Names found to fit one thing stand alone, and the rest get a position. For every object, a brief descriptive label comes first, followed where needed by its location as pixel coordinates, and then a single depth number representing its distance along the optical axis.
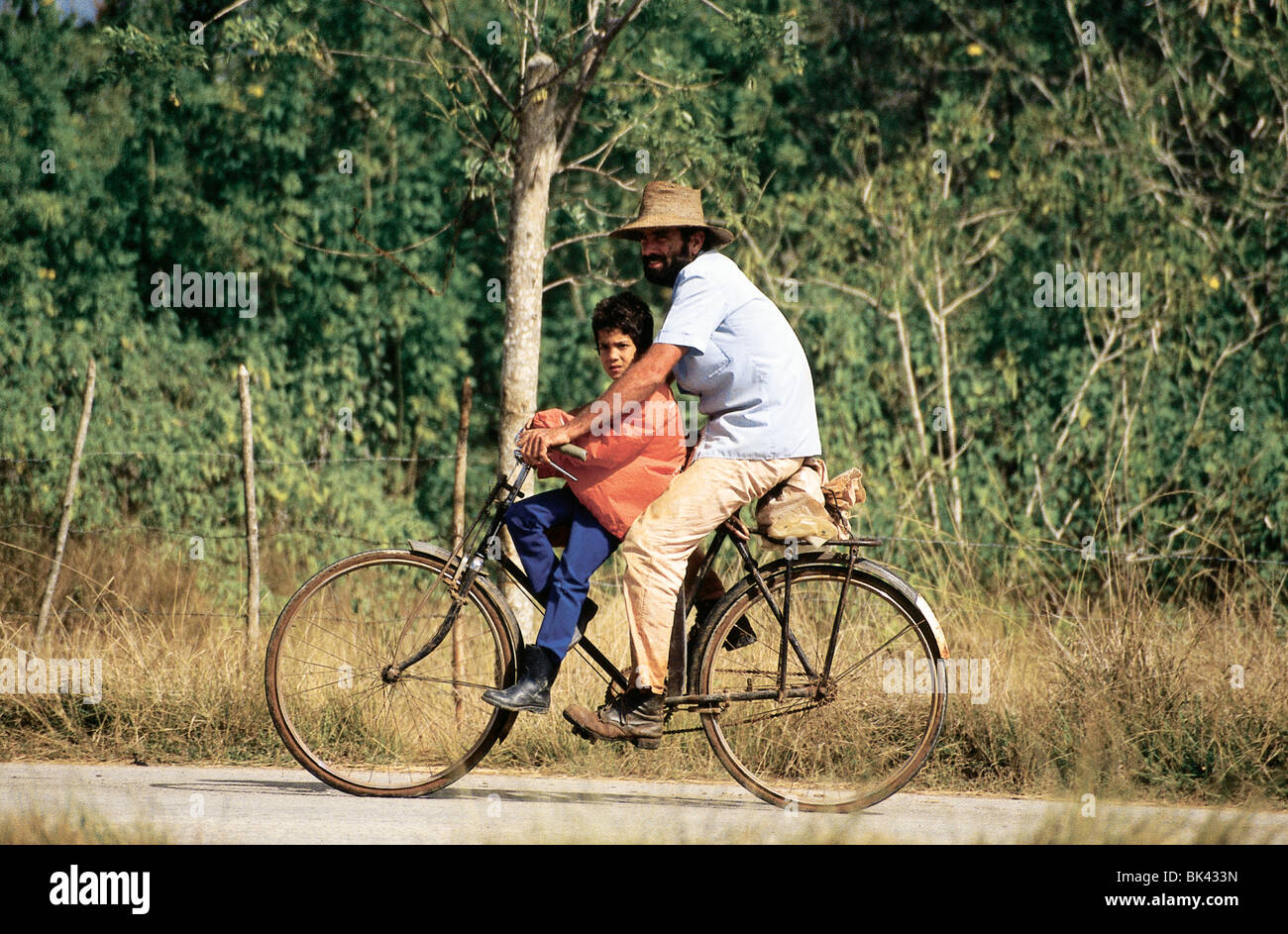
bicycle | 9.99
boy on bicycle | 9.80
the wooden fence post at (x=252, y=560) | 13.52
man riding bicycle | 9.66
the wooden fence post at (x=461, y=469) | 13.24
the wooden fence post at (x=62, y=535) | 14.35
